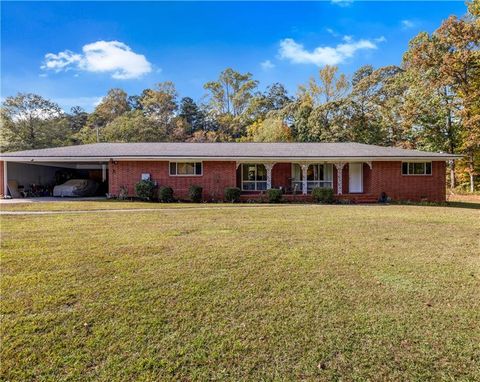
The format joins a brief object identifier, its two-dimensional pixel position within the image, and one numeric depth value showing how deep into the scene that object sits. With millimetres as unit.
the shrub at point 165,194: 15820
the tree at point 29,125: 32000
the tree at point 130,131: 36406
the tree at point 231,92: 46469
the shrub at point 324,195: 16016
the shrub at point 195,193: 16062
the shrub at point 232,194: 15992
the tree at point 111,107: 50062
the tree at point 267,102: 42938
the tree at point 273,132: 33062
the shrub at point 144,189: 15906
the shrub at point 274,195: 16019
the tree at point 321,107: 32156
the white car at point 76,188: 18594
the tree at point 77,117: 51172
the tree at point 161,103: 47531
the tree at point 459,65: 23344
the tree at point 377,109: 31531
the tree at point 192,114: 48162
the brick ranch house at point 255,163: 16391
